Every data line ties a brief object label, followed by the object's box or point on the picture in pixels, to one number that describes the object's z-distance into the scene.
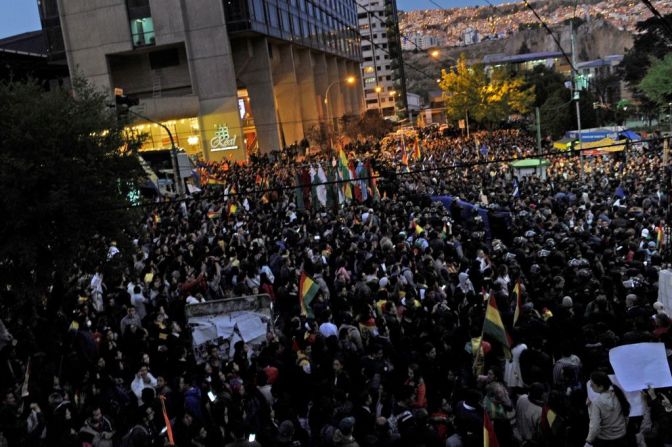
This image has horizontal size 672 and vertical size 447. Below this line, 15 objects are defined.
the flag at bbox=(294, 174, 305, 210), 20.21
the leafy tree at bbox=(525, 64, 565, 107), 61.69
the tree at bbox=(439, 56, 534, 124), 58.16
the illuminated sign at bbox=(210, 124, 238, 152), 46.69
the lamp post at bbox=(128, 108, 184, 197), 22.88
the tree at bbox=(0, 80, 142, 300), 10.63
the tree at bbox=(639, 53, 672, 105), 35.97
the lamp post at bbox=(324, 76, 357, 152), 64.53
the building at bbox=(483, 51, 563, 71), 117.94
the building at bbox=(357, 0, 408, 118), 131.21
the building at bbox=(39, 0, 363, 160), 45.72
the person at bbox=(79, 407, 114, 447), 6.87
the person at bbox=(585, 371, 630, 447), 5.98
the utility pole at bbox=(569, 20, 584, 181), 29.38
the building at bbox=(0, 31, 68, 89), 34.47
